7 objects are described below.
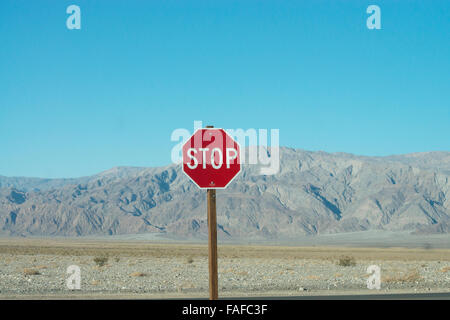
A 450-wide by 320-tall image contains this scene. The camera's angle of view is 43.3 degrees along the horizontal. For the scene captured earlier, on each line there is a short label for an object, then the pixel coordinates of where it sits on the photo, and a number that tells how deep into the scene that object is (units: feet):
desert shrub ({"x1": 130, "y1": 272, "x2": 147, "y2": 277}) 88.47
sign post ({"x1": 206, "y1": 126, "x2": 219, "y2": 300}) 23.71
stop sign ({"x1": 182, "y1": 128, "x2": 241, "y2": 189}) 23.72
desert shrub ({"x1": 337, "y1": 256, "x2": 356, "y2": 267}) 121.39
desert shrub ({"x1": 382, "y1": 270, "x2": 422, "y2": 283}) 71.61
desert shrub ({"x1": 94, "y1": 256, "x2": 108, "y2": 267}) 116.47
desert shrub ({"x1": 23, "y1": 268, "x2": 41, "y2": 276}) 89.24
